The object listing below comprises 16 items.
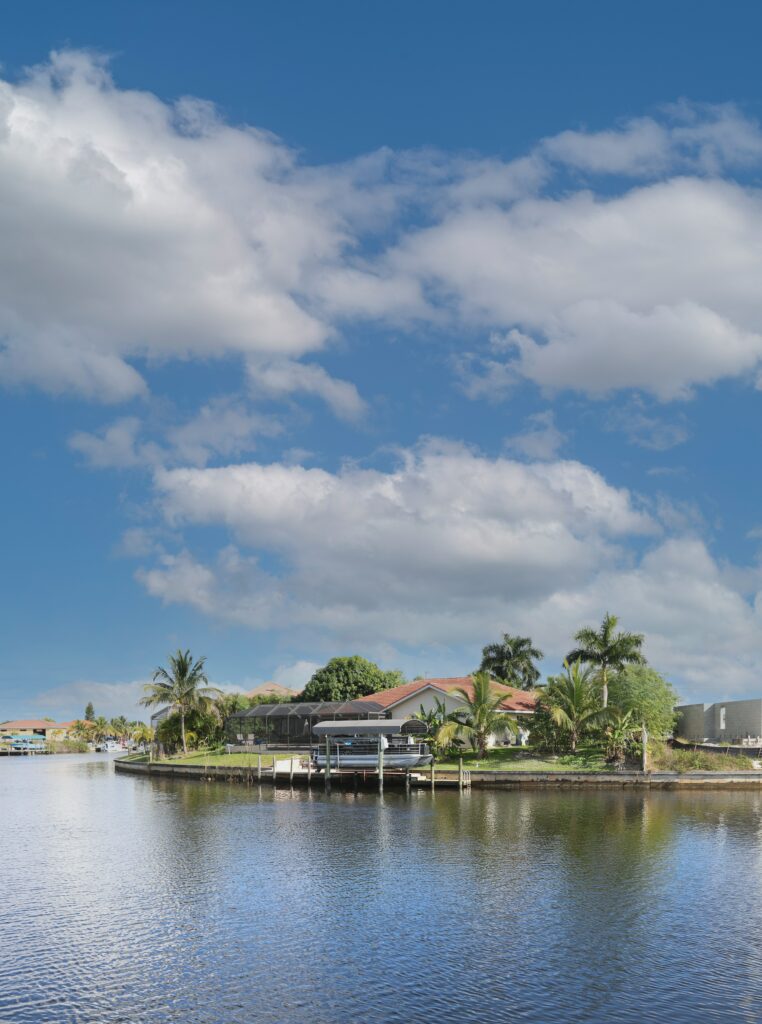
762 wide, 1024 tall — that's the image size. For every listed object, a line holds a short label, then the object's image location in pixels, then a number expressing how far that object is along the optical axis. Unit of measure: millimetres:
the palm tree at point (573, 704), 69125
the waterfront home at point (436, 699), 80938
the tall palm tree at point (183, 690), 97688
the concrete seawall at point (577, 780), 62375
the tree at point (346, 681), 103938
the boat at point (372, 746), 67875
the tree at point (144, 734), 120562
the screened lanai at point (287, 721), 86250
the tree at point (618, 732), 66250
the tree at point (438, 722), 69188
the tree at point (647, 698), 72125
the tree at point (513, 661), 109188
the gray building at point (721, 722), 71812
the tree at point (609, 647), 81625
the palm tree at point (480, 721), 70750
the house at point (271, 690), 154375
